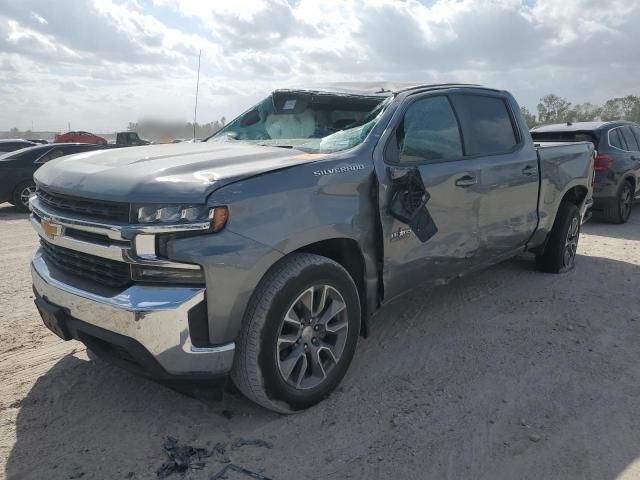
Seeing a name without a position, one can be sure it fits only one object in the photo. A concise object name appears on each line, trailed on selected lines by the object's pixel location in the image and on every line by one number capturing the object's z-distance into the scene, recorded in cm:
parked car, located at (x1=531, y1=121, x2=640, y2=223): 859
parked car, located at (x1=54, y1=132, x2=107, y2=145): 3004
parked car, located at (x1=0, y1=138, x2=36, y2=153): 1560
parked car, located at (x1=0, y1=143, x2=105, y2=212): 1059
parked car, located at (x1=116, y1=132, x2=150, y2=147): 2493
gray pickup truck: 251
